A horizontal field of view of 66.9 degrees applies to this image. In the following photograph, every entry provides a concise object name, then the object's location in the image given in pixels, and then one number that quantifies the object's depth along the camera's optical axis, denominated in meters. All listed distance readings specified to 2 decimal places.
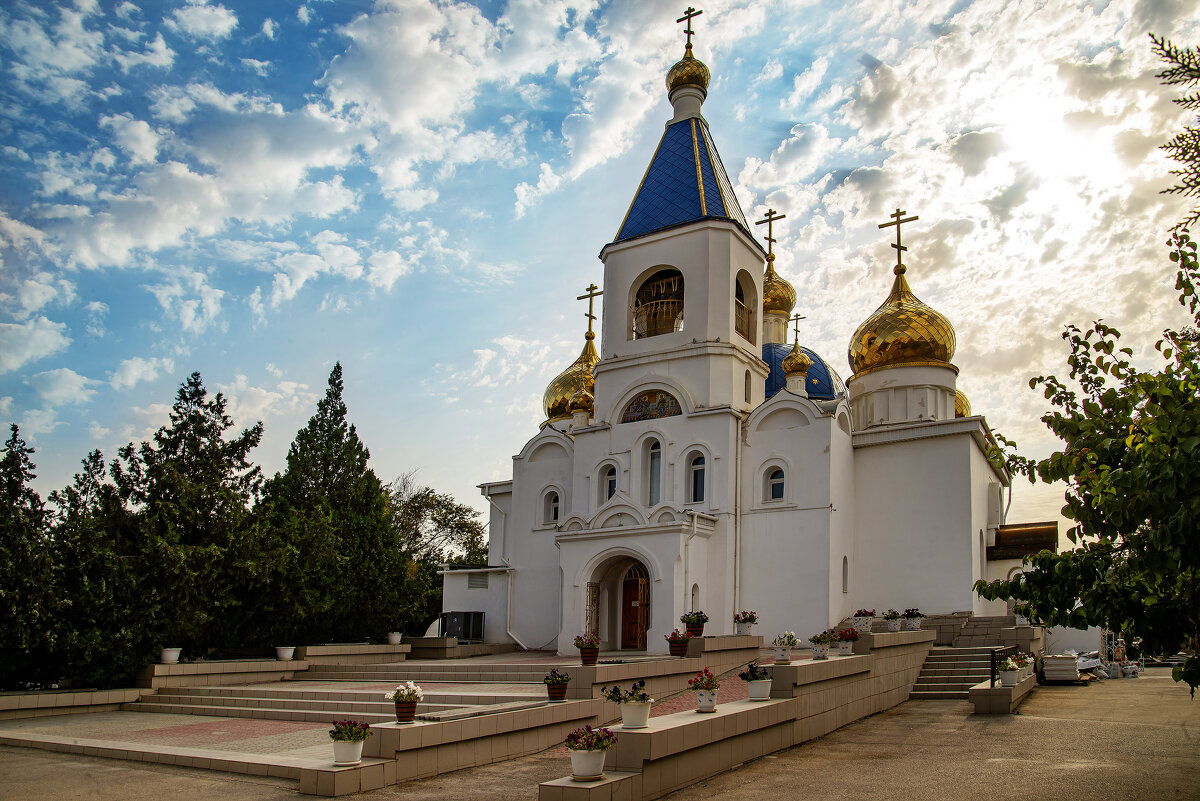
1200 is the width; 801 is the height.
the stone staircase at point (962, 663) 15.69
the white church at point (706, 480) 19.58
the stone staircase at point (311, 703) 11.95
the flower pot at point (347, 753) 8.39
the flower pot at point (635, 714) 8.27
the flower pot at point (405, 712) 9.38
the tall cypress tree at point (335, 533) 18.38
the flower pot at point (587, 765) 7.39
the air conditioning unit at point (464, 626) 24.95
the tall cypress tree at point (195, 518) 15.62
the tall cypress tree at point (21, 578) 13.72
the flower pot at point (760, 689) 10.72
